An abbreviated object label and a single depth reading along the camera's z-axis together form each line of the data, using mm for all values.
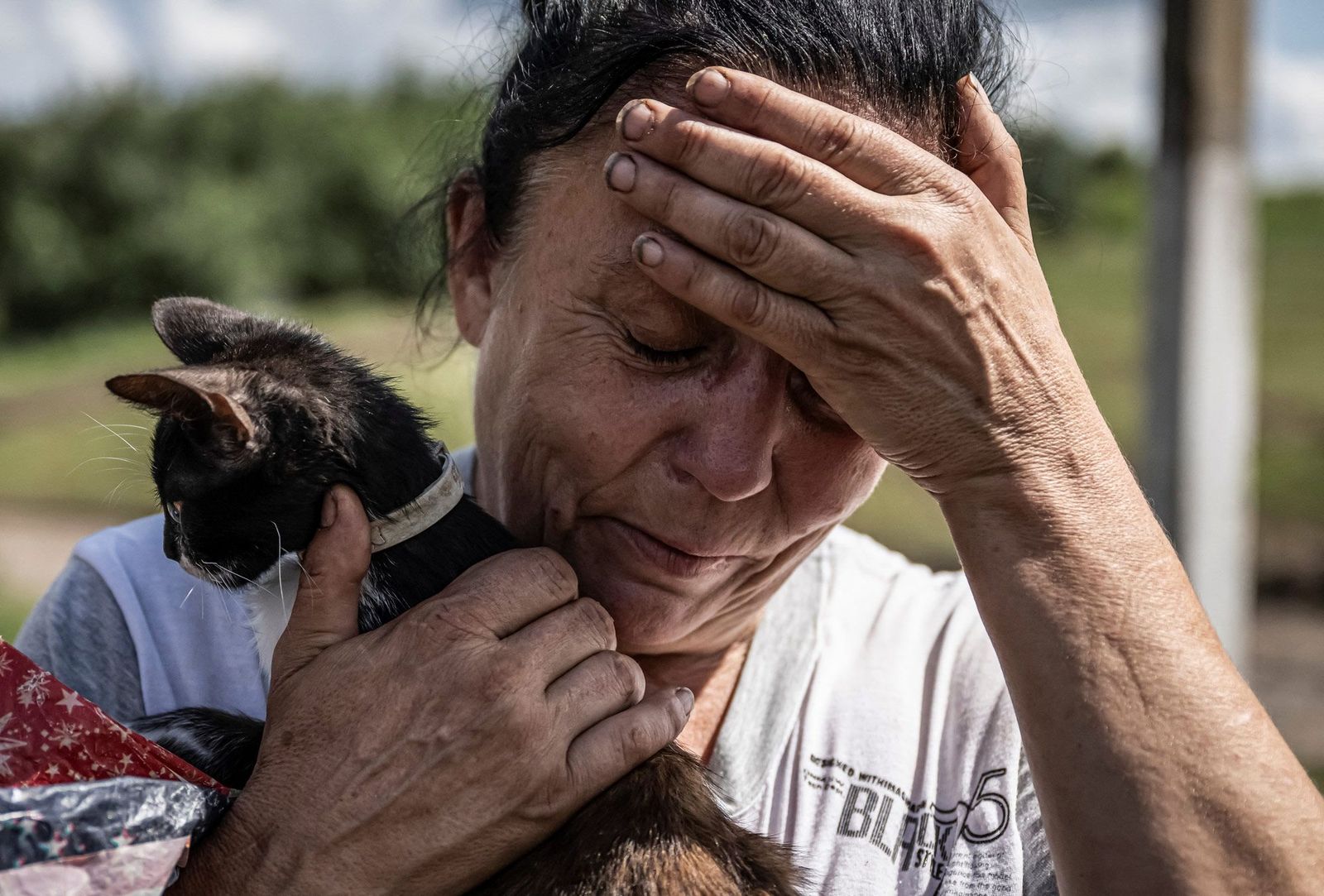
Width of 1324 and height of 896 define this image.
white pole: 1000
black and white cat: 403
